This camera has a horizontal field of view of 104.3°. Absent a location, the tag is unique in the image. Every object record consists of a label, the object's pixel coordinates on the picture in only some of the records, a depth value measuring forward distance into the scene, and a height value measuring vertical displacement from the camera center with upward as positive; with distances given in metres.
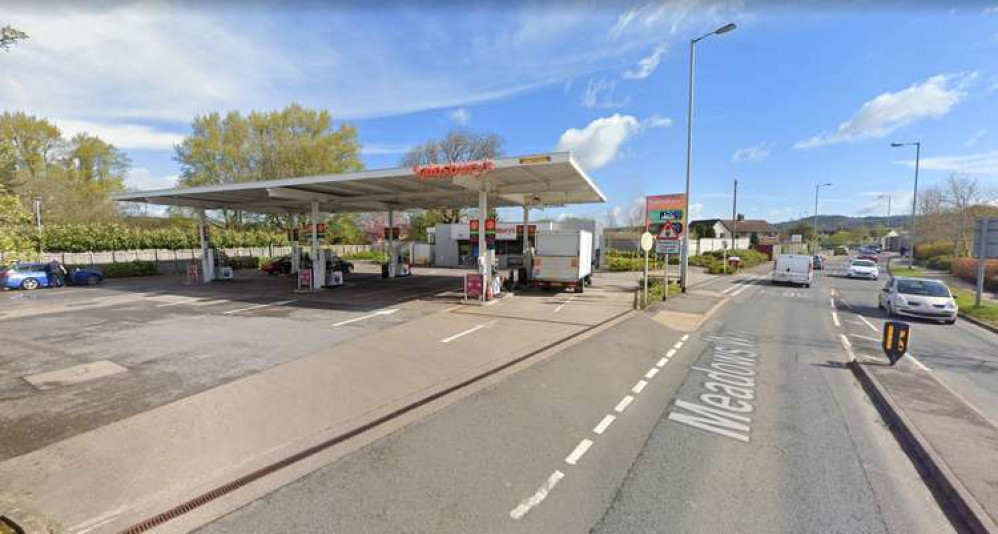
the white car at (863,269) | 28.78 -1.95
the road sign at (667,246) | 15.99 -0.20
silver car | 12.35 -1.81
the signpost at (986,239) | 13.38 +0.20
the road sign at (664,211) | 16.74 +1.35
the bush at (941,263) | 33.32 -1.67
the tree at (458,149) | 42.94 +10.00
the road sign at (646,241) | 14.82 +0.00
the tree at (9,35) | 3.71 +1.93
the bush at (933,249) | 39.25 -0.54
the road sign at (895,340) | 7.36 -1.85
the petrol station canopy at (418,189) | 12.77 +2.20
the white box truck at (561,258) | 16.82 -0.81
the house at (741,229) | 70.62 +2.54
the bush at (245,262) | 31.44 -2.14
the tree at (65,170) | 27.94 +5.55
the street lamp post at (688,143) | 16.24 +4.54
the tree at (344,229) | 41.97 +1.01
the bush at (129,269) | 23.98 -2.15
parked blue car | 18.09 -2.07
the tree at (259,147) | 34.31 +8.01
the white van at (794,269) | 22.62 -1.59
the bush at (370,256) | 41.59 -1.99
